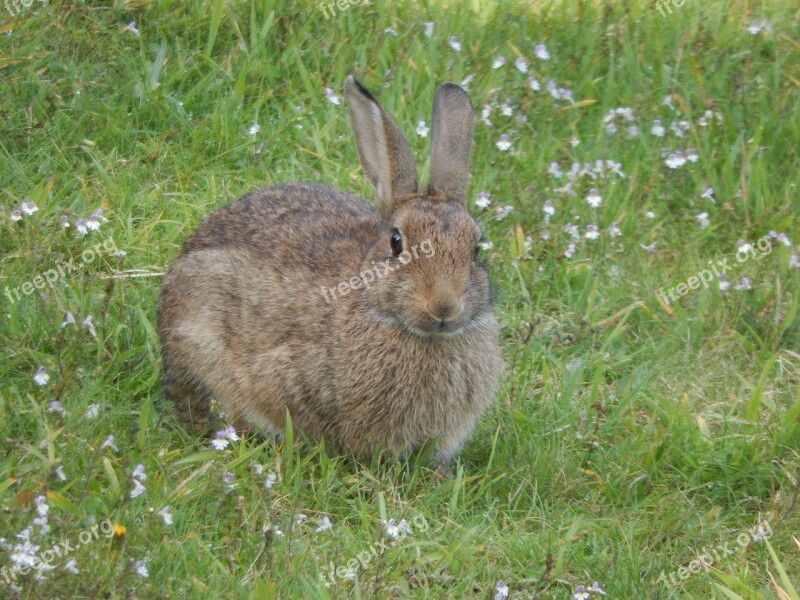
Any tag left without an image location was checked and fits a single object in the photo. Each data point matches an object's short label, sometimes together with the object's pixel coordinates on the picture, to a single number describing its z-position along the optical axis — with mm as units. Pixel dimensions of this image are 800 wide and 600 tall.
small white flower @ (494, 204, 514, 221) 13344
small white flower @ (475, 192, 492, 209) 13047
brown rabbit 10547
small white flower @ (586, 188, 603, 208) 13328
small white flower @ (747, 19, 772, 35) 16016
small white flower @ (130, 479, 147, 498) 8266
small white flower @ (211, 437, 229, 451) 9594
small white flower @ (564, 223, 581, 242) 13320
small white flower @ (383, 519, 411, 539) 8961
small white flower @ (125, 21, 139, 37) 14180
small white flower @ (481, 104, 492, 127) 14305
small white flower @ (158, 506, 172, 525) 8461
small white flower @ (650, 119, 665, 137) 14703
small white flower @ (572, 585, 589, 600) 8734
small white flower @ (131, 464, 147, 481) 8195
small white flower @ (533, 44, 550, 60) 15266
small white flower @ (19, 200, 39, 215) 11703
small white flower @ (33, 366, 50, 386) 9602
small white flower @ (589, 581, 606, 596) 8742
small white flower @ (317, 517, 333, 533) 9203
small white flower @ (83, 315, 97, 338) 9773
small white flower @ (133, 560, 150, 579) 7852
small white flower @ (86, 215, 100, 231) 11586
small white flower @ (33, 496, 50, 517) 7879
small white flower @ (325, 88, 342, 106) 14477
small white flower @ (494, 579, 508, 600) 8594
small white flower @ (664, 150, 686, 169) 14062
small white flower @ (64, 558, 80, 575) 7650
